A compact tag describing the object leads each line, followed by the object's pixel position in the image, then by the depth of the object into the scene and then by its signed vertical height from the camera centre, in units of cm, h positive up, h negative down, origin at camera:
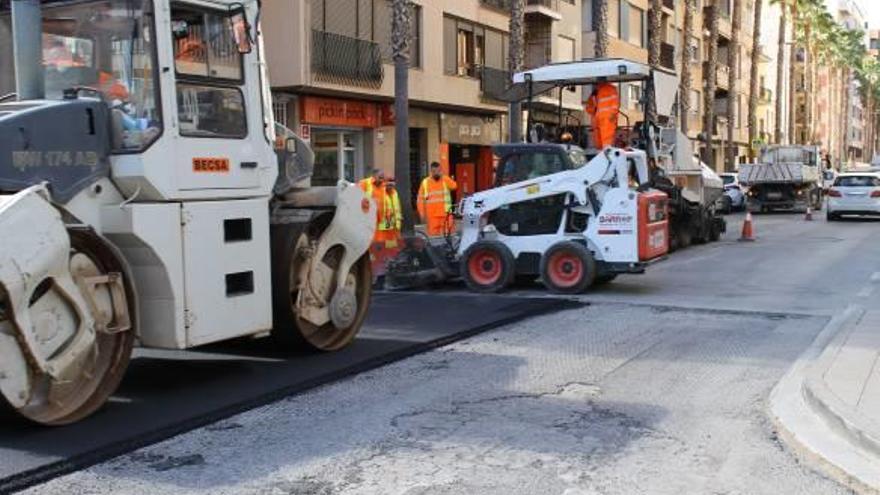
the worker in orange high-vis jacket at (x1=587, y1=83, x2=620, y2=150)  1487 +102
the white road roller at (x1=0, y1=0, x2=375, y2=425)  581 -6
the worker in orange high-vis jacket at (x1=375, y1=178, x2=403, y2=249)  1551 -63
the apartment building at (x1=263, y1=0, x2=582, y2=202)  2416 +288
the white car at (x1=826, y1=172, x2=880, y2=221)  2903 -65
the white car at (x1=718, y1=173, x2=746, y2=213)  3719 -73
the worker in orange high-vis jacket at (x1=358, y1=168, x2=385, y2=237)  1569 -11
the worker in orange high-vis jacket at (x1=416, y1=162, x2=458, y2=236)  1627 -35
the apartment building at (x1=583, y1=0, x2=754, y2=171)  4478 +693
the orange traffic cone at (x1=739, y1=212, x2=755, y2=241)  2188 -130
